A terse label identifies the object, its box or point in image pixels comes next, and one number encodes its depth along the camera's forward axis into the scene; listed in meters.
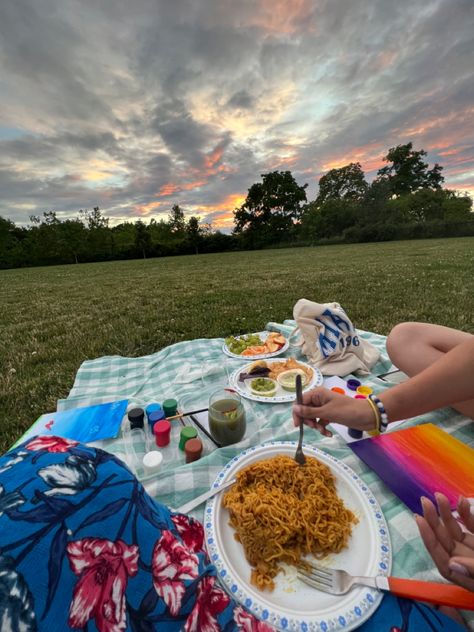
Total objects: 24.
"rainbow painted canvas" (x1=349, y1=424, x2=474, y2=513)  0.53
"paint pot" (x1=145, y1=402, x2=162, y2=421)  0.71
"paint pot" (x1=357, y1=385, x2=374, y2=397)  0.76
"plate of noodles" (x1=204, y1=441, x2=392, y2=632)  0.40
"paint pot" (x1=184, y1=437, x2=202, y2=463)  0.61
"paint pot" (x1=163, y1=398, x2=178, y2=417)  0.72
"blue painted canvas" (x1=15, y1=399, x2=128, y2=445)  0.70
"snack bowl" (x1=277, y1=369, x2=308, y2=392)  0.81
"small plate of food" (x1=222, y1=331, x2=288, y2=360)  1.02
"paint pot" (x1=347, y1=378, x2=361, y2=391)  0.80
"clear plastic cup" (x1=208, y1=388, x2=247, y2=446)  0.64
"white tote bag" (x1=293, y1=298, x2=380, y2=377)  0.90
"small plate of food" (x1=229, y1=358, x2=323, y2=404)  0.79
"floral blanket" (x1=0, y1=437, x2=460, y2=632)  0.29
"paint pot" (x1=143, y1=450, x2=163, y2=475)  0.59
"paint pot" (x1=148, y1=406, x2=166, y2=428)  0.69
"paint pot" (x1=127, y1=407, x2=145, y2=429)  0.69
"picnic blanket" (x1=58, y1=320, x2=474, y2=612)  0.51
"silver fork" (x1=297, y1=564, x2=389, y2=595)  0.41
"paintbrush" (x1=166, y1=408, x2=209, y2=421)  0.71
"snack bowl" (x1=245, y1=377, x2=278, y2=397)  0.80
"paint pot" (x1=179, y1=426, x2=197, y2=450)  0.64
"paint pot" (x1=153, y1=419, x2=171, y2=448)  0.65
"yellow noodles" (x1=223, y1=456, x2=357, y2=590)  0.45
